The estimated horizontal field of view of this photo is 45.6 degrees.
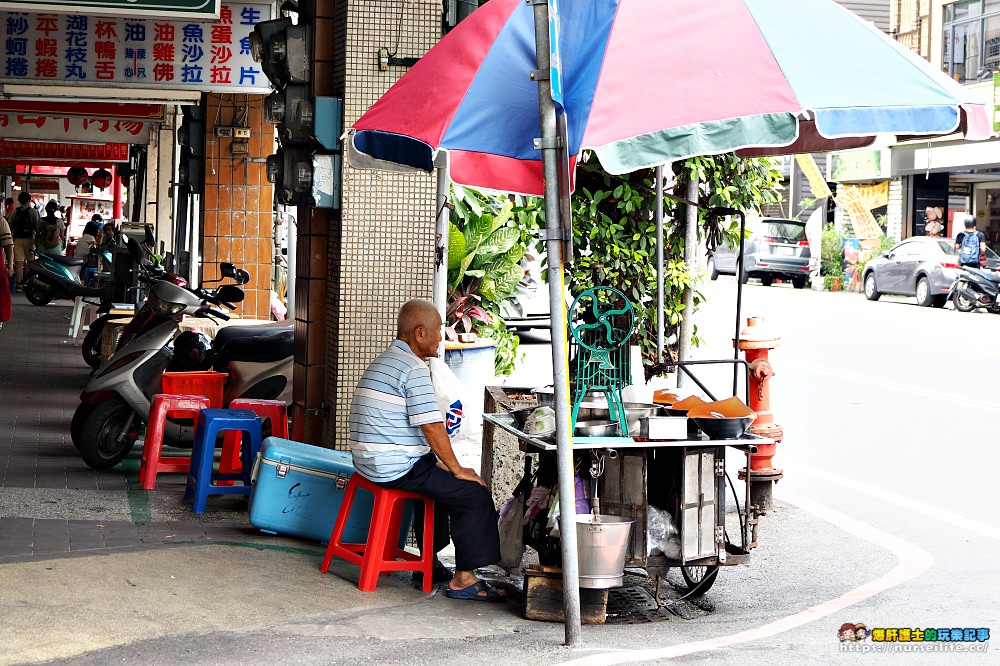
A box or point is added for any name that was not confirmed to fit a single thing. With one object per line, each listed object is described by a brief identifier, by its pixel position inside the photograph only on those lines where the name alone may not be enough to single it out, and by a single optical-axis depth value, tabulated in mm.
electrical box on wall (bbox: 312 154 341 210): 7289
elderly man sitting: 5672
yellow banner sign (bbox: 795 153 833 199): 21608
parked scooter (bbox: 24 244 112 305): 15411
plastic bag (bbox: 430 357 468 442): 5812
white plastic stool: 17317
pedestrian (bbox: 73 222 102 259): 25414
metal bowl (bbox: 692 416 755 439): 5551
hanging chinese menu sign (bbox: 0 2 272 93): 11727
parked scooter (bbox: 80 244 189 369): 9492
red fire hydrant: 7344
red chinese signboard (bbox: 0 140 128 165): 27047
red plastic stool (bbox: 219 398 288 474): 7891
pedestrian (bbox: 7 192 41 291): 25484
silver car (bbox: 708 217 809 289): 32188
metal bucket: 5391
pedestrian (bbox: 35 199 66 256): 24344
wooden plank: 5484
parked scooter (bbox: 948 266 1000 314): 22828
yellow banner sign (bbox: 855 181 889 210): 32500
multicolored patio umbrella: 4812
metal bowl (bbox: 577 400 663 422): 5715
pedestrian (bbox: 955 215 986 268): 23188
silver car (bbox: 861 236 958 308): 24297
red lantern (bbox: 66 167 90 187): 30781
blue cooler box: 6391
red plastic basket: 8625
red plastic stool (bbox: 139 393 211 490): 7855
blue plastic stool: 7215
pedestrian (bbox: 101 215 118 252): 19609
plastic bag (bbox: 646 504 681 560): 5652
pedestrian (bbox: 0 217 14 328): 10714
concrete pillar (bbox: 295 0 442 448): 7172
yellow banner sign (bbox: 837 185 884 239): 32719
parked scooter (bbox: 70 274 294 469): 8453
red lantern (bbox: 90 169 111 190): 31231
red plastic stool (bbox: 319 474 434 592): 5746
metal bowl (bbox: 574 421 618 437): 5617
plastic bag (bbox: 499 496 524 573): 6008
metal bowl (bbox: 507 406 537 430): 6004
